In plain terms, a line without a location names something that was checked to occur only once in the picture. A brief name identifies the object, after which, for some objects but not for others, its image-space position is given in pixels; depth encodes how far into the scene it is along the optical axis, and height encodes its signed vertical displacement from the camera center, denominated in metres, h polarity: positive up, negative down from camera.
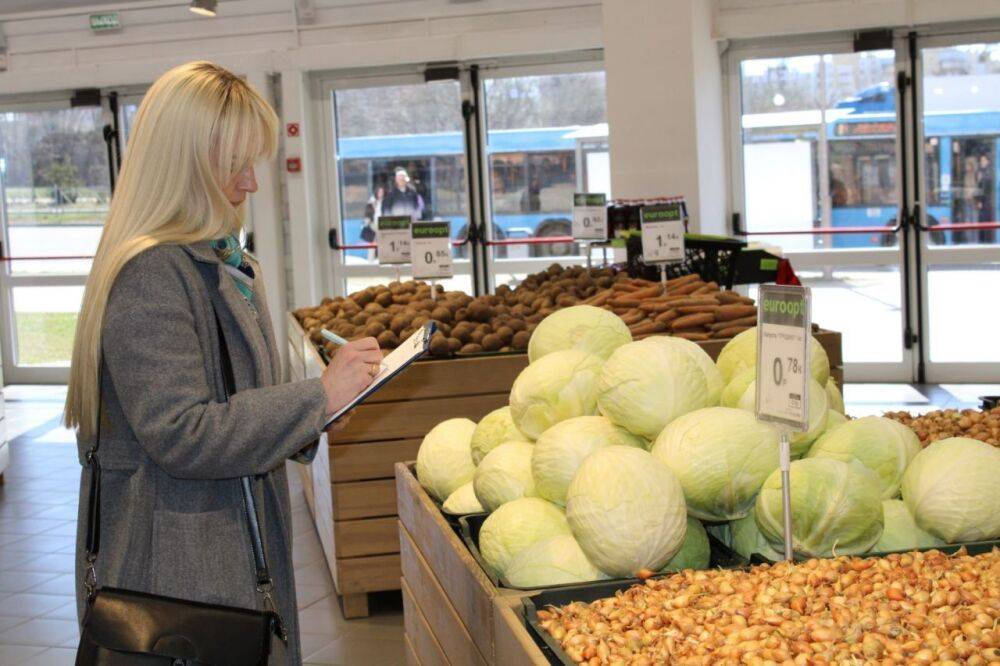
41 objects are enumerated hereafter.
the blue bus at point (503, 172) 9.73 +0.53
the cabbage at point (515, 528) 2.08 -0.54
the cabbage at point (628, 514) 1.91 -0.48
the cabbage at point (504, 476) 2.31 -0.49
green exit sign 10.13 +2.01
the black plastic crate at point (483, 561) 2.00 -0.59
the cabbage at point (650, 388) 2.22 -0.31
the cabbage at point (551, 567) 1.96 -0.57
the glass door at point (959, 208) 8.53 +0.03
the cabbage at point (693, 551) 2.02 -0.58
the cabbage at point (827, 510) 1.94 -0.49
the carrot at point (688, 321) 4.47 -0.37
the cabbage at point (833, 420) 2.27 -0.40
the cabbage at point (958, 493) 1.99 -0.49
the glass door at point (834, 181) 8.77 +0.29
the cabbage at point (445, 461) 2.64 -0.52
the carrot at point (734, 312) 4.59 -0.36
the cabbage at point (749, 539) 2.06 -0.58
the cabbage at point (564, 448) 2.18 -0.42
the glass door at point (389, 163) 9.85 +0.65
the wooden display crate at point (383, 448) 4.41 -0.80
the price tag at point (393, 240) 6.38 -0.01
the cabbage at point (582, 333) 2.78 -0.25
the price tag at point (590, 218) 6.43 +0.06
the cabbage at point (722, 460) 2.03 -0.42
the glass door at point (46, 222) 10.66 +0.30
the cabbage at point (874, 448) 2.15 -0.43
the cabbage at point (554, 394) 2.43 -0.35
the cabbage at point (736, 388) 2.30 -0.33
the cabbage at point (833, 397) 2.52 -0.39
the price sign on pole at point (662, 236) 5.18 -0.05
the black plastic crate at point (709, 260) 5.75 -0.19
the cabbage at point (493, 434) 2.58 -0.45
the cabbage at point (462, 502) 2.45 -0.58
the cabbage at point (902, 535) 2.04 -0.57
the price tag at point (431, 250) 5.79 -0.07
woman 1.78 -0.20
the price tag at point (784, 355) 1.79 -0.22
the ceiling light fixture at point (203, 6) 8.33 +1.75
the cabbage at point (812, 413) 2.19 -0.37
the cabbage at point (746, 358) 2.45 -0.29
